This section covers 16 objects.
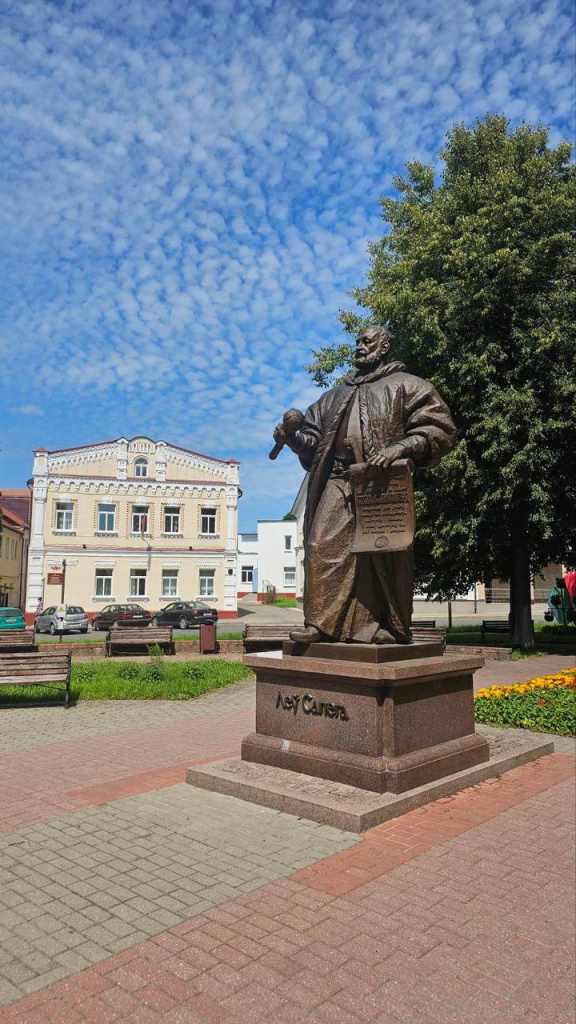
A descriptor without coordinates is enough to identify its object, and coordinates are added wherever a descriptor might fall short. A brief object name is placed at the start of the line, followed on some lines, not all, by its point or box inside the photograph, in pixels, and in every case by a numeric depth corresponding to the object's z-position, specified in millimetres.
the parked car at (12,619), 28375
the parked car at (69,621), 32500
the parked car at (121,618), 32875
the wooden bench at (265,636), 17562
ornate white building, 39812
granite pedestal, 5109
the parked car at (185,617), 34938
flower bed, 8205
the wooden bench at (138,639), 18078
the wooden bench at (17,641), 16500
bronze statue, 5777
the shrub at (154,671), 13203
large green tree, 15695
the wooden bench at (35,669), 10609
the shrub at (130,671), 13368
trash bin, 18641
